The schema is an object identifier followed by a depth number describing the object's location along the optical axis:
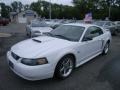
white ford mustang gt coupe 2.02
